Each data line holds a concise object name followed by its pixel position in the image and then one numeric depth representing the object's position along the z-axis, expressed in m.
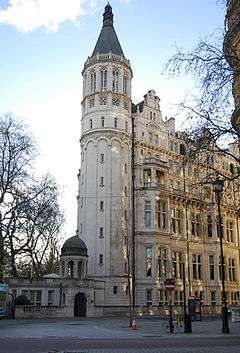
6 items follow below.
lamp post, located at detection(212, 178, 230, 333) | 24.27
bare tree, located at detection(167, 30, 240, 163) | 17.72
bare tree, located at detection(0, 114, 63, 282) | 44.78
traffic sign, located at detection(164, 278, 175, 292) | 27.81
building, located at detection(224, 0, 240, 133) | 16.67
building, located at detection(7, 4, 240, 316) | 58.28
